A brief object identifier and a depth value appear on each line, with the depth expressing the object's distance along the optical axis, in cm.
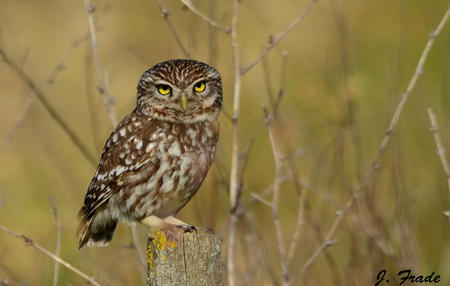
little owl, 877
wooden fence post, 725
